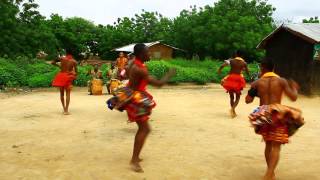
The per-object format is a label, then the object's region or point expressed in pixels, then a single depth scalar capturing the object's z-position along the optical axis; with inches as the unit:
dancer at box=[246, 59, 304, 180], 213.9
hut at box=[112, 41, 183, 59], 1459.2
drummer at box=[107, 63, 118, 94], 684.4
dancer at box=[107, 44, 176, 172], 239.9
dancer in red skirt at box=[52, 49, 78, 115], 450.3
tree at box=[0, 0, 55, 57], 1351.3
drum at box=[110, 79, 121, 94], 609.8
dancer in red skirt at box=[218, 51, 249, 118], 442.3
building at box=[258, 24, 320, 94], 679.3
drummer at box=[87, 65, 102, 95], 738.8
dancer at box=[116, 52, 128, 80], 598.9
